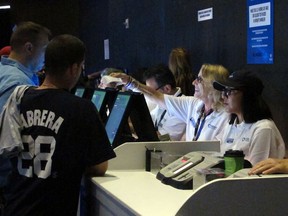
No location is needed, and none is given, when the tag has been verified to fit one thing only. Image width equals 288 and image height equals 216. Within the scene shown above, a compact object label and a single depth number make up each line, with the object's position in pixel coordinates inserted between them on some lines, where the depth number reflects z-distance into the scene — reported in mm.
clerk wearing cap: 2943
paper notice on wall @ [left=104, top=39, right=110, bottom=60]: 8242
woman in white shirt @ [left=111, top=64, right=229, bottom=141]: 3514
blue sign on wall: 3943
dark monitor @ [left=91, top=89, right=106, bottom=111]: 3306
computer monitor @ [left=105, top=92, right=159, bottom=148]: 2795
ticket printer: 2146
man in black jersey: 2287
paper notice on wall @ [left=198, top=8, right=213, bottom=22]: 4879
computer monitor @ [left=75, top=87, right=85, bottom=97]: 3927
